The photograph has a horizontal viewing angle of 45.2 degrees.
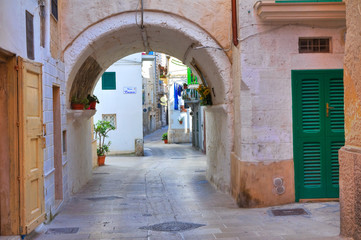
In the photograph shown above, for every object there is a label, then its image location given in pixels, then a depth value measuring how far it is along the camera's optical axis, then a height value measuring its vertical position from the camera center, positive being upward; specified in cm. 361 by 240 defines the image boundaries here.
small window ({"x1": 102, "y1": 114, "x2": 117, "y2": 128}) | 2286 -5
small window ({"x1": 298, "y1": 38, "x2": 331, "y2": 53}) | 794 +125
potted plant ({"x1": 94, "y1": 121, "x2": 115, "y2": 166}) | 1708 -63
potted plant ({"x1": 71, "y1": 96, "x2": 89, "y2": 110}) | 931 +31
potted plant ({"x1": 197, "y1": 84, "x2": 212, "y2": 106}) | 1046 +49
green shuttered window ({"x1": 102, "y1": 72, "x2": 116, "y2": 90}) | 2288 +192
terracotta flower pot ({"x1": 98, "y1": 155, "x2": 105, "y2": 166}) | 1703 -169
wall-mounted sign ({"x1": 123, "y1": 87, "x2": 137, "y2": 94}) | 2288 +141
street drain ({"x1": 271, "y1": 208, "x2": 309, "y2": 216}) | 705 -162
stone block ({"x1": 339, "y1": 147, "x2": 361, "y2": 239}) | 414 -78
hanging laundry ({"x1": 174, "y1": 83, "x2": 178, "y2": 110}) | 3362 +157
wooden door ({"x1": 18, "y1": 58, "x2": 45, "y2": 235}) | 535 -36
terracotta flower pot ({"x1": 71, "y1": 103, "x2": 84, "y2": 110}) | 931 +25
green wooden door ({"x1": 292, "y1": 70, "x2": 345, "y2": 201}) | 782 -26
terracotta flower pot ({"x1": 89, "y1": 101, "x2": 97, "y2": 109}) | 1095 +32
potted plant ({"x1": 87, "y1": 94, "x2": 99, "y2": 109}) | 1098 +42
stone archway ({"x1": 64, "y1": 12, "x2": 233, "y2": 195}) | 862 +130
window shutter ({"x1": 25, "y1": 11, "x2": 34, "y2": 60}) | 584 +114
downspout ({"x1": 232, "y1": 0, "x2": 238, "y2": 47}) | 801 +170
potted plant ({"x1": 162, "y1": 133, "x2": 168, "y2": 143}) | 3397 -165
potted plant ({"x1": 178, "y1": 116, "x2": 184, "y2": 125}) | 3378 -25
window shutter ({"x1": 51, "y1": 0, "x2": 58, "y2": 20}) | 777 +202
